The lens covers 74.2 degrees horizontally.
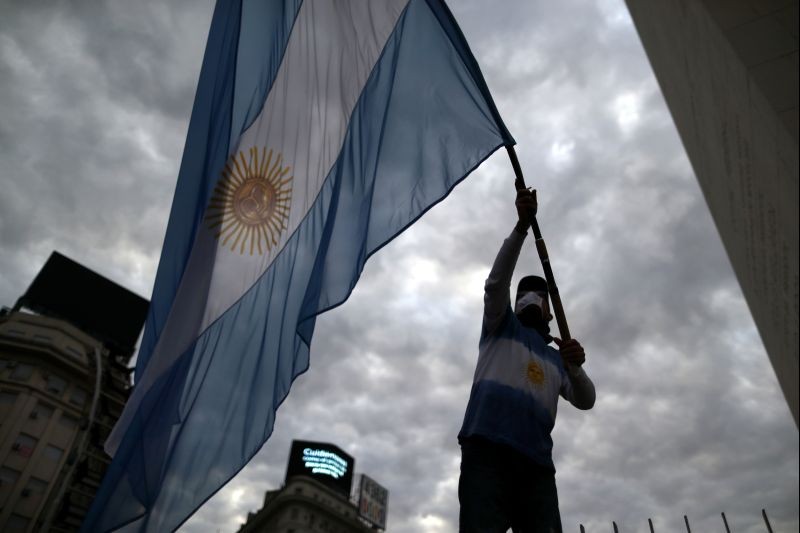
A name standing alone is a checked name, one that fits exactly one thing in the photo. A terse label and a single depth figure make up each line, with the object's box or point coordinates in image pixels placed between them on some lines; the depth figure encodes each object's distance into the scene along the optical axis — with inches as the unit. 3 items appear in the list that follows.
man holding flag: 113.0
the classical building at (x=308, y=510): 2320.4
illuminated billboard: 2404.0
